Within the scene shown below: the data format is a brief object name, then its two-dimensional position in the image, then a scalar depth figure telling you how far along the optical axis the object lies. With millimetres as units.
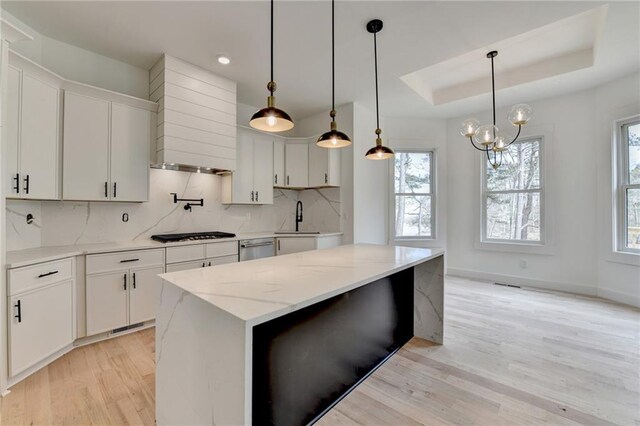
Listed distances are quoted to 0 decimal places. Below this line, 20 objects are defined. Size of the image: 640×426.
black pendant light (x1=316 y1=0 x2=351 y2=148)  2125
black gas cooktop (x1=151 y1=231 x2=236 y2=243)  3070
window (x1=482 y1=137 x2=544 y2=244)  4398
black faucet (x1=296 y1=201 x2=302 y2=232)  4918
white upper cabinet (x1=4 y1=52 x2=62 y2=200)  2111
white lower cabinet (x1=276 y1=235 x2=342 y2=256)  3922
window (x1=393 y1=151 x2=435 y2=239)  5078
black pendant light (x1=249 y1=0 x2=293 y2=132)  1673
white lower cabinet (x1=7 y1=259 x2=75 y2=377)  1941
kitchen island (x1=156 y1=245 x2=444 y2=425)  1064
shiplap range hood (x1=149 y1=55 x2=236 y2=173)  3004
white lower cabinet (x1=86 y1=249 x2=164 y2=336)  2510
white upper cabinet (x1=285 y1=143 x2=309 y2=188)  4449
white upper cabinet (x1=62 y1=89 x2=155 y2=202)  2568
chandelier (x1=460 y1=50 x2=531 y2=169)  2727
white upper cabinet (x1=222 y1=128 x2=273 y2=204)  3871
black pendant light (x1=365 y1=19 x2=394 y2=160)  2463
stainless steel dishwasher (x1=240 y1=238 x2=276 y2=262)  3582
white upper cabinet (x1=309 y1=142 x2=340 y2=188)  4215
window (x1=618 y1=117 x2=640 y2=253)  3529
